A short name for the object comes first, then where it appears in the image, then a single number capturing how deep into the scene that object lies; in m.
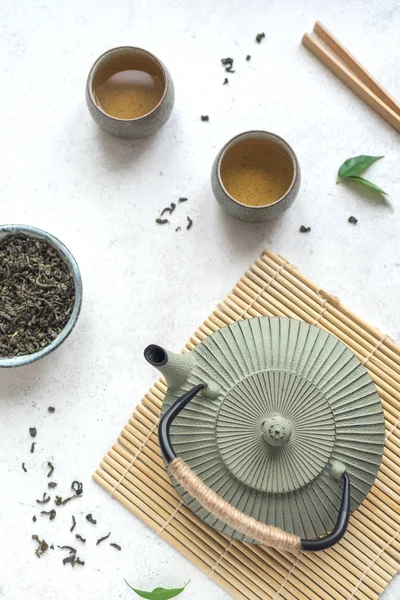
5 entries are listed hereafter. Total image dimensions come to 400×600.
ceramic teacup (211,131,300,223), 0.94
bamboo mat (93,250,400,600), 0.94
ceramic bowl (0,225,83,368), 0.94
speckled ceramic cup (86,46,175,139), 0.96
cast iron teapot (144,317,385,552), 0.85
